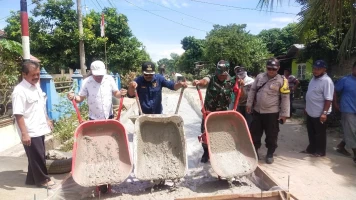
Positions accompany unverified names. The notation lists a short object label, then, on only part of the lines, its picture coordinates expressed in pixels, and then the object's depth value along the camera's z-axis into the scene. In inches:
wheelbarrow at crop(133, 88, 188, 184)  122.8
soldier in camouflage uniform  143.4
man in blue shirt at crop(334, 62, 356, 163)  171.9
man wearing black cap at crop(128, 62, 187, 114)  145.2
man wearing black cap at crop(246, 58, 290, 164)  157.3
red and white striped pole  177.5
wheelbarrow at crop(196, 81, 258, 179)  126.5
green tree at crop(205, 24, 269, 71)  852.0
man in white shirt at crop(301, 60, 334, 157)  170.9
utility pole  434.4
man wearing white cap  136.3
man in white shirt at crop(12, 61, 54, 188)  122.7
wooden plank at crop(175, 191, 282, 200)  96.7
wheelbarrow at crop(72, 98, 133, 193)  116.6
